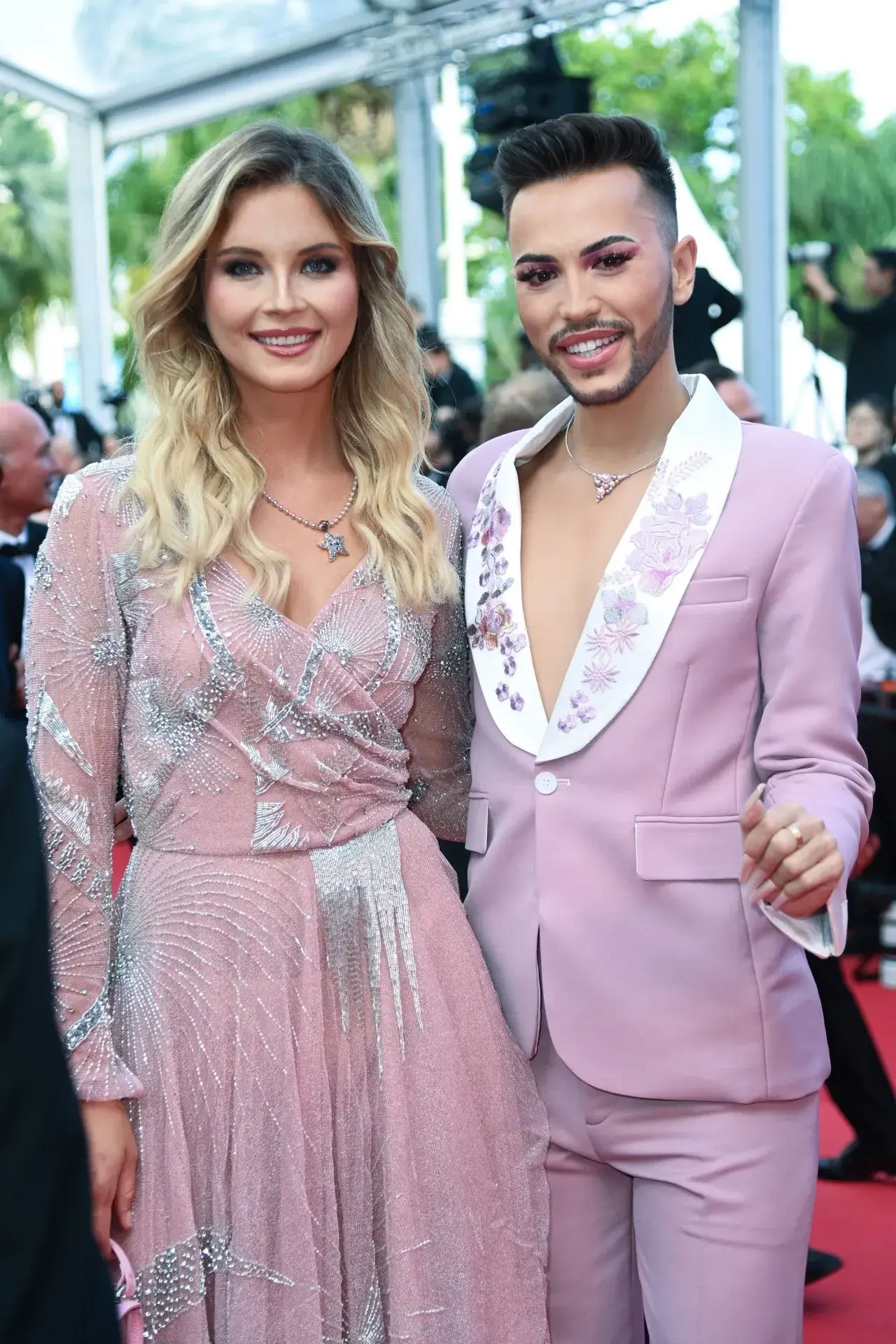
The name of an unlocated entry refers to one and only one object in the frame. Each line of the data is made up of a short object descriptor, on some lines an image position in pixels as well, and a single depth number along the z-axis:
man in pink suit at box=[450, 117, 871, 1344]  1.86
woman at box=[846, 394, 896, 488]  7.53
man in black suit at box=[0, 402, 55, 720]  5.02
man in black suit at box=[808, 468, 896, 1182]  3.55
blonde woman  1.78
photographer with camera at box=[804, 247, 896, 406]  7.87
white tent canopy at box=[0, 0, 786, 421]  9.09
